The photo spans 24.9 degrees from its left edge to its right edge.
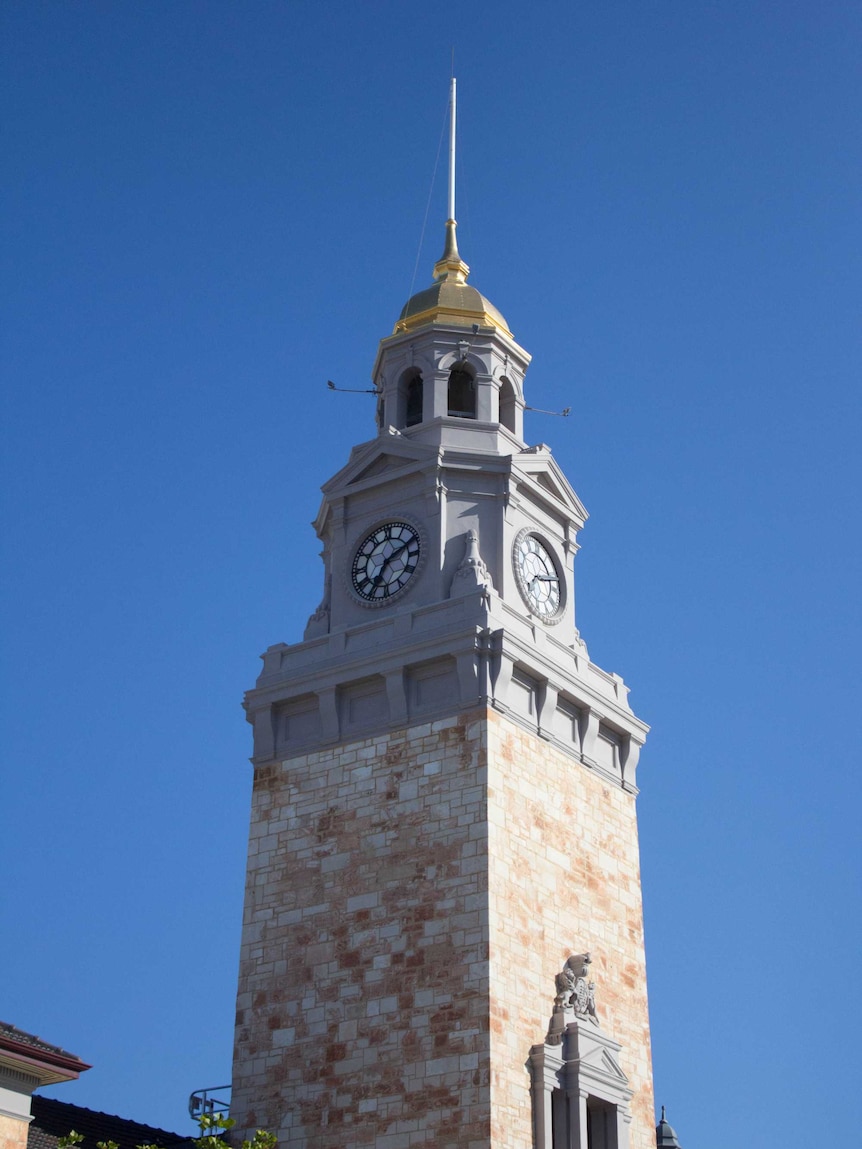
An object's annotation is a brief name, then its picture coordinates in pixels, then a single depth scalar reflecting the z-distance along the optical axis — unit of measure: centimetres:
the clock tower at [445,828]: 4166
